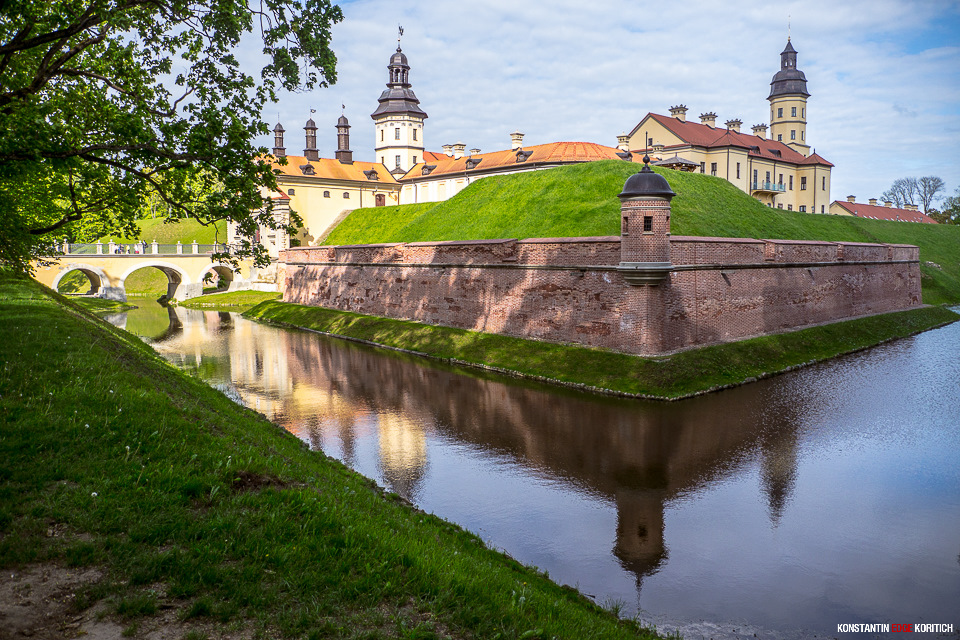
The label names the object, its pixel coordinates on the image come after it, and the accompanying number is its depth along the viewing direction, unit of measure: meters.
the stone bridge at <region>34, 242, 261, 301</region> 52.97
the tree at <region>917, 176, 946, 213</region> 101.56
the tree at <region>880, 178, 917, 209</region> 104.50
